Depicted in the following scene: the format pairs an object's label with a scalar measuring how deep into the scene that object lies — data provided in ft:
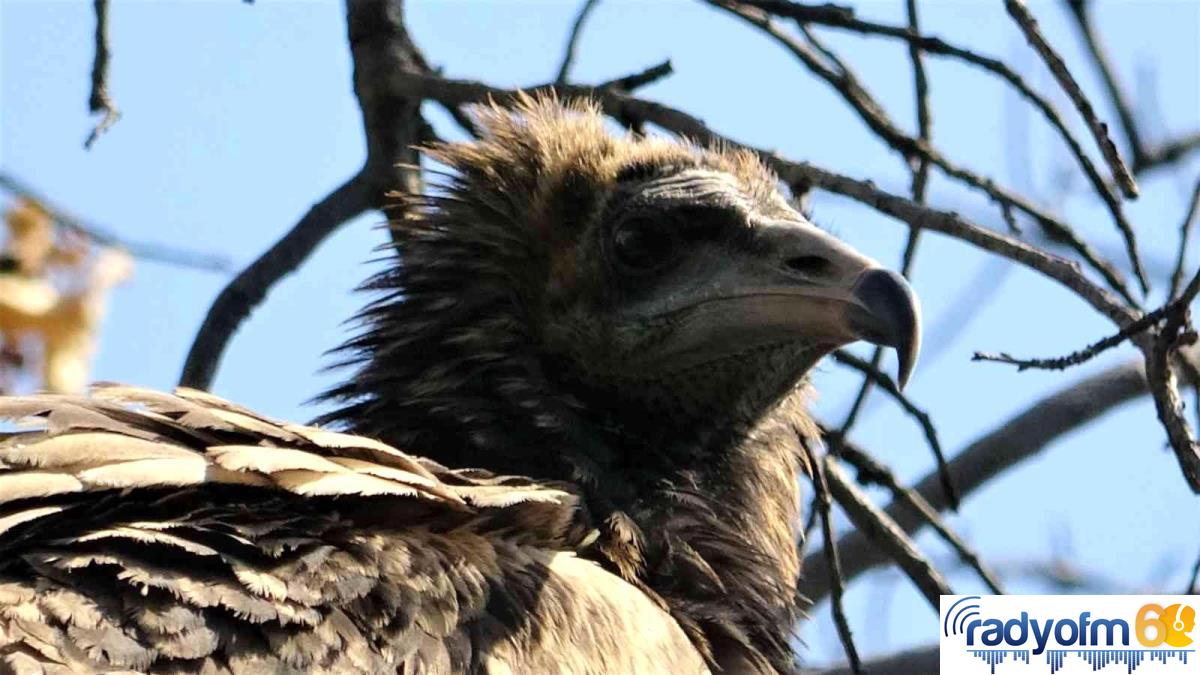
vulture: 25.30
